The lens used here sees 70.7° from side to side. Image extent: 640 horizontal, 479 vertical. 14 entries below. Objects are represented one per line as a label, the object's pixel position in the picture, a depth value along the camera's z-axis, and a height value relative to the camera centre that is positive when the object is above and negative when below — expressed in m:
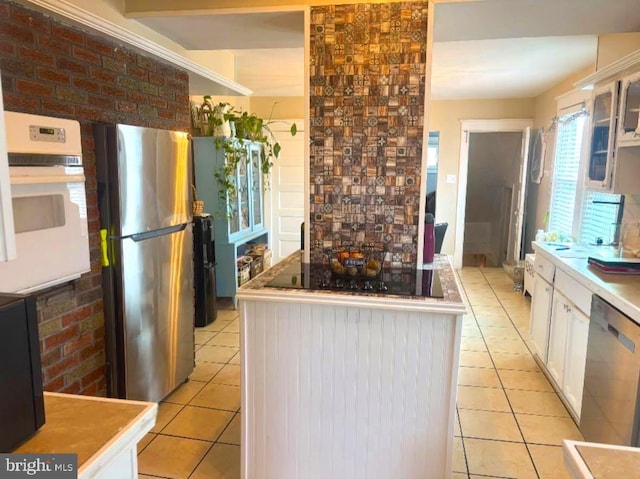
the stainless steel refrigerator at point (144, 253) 2.28 -0.44
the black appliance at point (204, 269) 3.90 -0.84
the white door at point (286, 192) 6.16 -0.23
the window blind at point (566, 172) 4.29 +0.07
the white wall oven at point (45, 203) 1.66 -0.13
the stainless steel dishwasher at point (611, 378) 1.87 -0.89
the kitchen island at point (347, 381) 1.81 -0.85
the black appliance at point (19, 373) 0.88 -0.41
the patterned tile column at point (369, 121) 2.21 +0.28
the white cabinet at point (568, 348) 2.46 -0.99
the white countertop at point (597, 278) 1.98 -0.51
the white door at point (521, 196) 5.54 -0.21
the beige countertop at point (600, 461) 0.85 -0.55
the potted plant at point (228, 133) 4.17 +0.39
